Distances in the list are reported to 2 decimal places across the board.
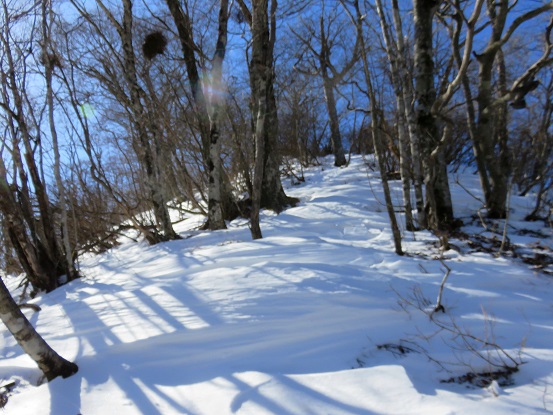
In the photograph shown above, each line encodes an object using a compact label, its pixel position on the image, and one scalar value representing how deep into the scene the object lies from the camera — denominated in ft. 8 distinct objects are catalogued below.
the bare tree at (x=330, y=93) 40.89
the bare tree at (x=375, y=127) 12.97
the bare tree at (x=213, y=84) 21.17
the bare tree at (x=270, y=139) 21.95
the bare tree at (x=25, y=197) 19.08
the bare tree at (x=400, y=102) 15.21
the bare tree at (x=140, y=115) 21.86
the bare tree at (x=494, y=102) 13.88
